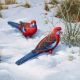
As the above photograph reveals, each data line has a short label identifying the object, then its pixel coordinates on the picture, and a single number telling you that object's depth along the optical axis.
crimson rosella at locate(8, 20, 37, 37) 5.90
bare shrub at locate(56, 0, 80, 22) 7.26
